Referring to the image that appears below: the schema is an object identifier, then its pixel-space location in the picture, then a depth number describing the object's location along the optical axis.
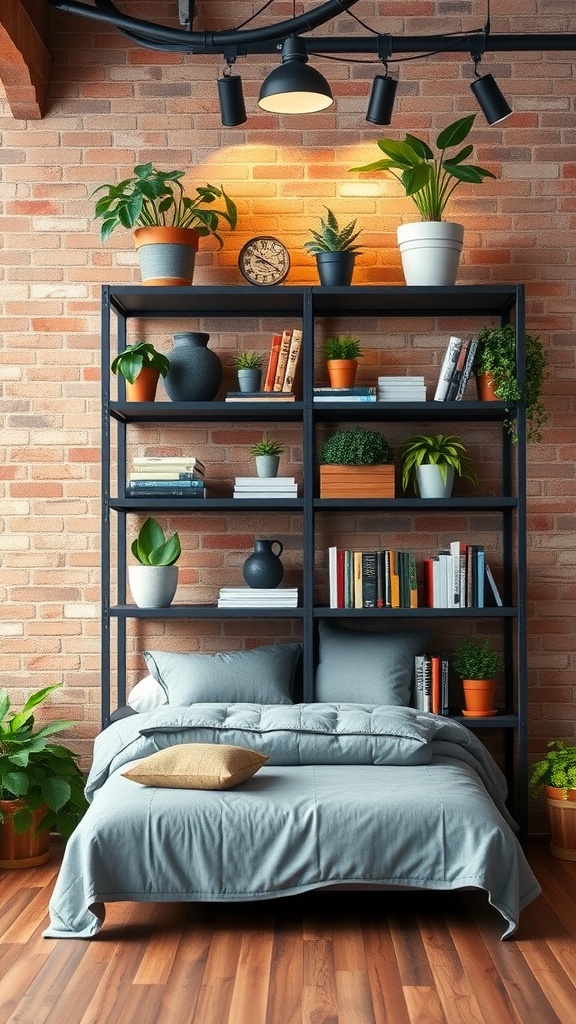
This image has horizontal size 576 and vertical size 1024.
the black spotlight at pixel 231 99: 4.11
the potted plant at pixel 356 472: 4.26
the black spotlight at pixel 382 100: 4.06
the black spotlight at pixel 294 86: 3.65
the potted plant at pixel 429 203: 4.21
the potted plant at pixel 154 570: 4.25
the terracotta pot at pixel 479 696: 4.27
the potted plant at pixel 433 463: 4.28
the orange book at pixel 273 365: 4.31
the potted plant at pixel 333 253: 4.29
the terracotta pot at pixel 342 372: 4.32
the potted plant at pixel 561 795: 4.16
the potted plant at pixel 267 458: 4.37
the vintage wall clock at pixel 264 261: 4.44
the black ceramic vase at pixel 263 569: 4.32
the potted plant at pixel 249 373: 4.32
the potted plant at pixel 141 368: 4.20
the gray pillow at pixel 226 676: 4.12
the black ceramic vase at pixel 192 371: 4.33
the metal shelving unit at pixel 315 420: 4.22
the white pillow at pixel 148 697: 4.19
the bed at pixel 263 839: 3.17
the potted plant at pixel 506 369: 4.20
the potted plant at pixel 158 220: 4.20
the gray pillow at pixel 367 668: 4.17
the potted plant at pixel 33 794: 4.00
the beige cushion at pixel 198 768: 3.31
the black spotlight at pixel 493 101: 4.04
